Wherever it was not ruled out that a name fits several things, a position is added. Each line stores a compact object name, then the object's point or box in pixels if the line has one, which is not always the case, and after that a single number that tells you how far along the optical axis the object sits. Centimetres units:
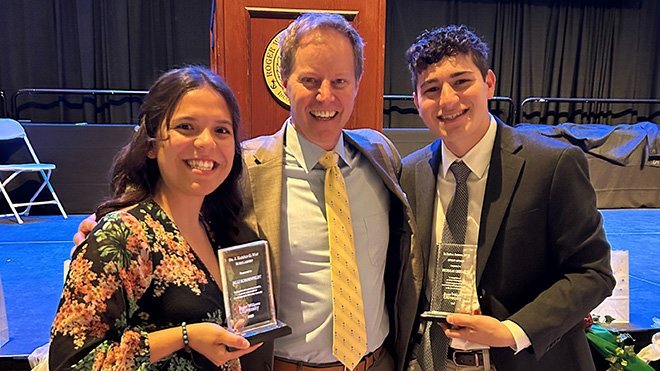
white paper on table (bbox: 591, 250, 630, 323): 243
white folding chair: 507
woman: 87
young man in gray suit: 116
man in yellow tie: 124
